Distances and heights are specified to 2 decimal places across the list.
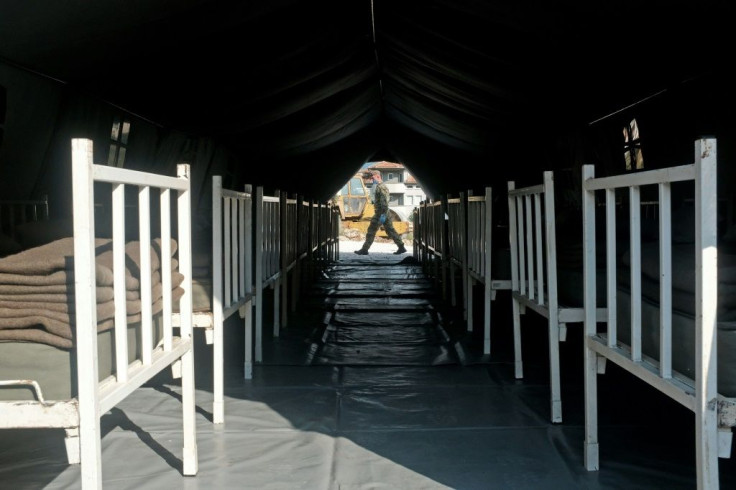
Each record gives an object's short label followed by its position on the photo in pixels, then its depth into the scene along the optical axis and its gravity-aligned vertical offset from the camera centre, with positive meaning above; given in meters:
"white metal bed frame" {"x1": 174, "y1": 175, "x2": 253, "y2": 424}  2.95 -0.21
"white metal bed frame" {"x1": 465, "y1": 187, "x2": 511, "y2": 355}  4.21 -0.14
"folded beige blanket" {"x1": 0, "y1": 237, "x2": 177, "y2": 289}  1.70 -0.06
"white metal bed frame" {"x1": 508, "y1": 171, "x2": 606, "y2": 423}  2.94 -0.24
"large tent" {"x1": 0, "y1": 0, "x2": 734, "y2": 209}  2.94 +0.83
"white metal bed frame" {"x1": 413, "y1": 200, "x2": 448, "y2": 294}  7.31 -0.09
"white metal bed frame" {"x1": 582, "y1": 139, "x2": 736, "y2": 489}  1.57 -0.21
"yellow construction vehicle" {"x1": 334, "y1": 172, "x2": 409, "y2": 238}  22.27 +0.82
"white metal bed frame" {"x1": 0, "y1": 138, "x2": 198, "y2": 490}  1.51 -0.23
